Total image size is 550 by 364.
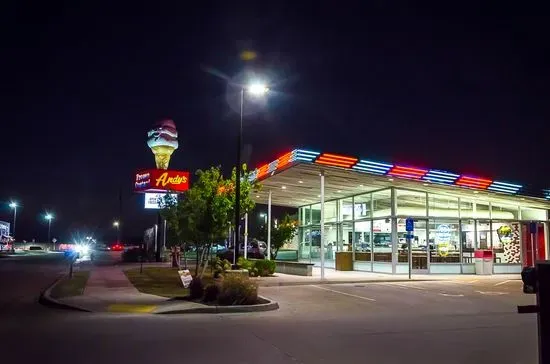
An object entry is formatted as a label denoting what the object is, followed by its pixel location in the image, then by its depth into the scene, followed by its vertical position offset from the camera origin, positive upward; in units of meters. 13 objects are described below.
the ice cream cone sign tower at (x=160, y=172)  57.84 +7.68
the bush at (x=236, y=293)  16.20 -1.30
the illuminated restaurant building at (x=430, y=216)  30.86 +2.04
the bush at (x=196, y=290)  18.00 -1.36
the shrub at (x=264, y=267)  30.00 -1.03
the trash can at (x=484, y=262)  33.16 -0.74
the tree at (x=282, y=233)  41.72 +1.06
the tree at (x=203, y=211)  23.11 +1.48
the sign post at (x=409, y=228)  29.12 +1.05
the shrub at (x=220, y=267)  24.47 -0.89
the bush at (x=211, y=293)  16.80 -1.36
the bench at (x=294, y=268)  30.57 -1.15
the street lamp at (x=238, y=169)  21.48 +3.13
